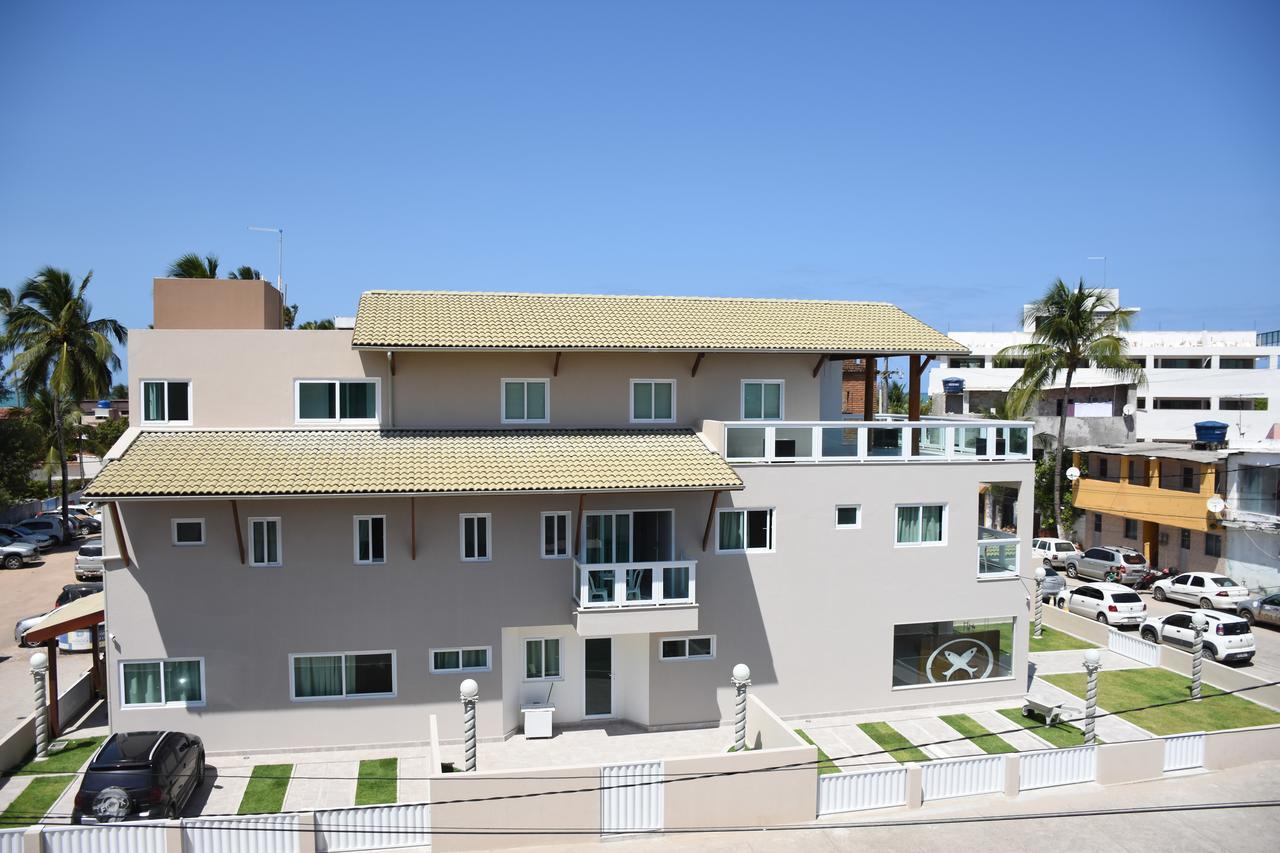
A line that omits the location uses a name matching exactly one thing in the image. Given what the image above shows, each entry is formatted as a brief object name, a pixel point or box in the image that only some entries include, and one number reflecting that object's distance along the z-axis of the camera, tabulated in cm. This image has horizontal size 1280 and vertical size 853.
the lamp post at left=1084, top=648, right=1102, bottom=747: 2009
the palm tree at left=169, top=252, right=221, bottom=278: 2767
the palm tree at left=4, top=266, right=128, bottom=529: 4591
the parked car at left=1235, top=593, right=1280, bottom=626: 3262
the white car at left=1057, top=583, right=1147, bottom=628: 3186
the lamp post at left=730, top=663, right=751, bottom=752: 1867
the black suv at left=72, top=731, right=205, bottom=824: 1566
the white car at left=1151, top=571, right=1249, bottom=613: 3381
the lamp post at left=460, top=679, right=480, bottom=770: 1719
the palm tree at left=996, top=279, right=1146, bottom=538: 4144
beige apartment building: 1952
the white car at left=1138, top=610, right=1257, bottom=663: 2788
